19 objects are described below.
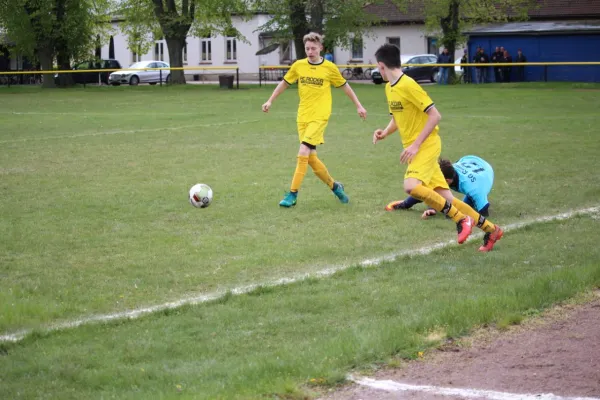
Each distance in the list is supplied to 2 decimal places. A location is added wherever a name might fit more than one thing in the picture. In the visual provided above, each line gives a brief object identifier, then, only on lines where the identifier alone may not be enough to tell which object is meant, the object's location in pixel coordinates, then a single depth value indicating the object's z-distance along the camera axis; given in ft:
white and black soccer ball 35.88
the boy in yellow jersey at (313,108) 37.45
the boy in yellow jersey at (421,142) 27.37
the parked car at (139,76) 192.34
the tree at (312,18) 161.89
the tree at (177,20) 166.61
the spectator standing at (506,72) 154.08
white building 213.25
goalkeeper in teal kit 32.68
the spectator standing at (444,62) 153.38
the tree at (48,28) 167.63
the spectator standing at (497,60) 153.02
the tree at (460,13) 162.20
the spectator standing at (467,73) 156.10
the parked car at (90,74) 190.29
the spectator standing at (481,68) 155.53
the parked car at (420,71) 168.04
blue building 155.12
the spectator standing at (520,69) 154.21
